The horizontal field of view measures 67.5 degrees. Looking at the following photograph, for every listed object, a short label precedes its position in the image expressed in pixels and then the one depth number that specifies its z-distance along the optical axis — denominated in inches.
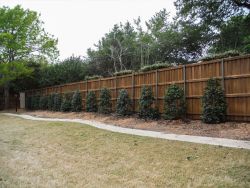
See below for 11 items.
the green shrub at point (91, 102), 439.2
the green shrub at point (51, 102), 571.5
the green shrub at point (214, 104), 249.6
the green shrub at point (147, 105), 319.1
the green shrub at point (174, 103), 284.9
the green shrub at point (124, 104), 356.9
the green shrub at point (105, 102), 397.6
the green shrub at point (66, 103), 507.6
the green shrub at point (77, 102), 477.6
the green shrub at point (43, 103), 603.3
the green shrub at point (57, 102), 543.8
